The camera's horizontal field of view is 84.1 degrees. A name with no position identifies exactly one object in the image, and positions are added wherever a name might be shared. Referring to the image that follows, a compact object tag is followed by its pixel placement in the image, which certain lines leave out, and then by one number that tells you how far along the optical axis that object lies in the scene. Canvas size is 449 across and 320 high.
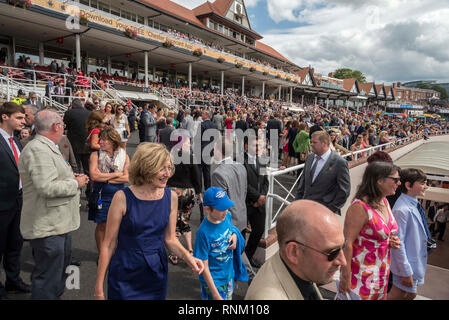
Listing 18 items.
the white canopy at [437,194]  3.40
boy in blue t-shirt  2.09
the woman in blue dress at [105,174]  2.96
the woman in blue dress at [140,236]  1.70
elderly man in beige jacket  2.07
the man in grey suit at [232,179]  2.71
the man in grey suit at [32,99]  8.58
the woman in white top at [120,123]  6.37
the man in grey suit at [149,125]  8.05
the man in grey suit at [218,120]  11.68
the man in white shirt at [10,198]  2.46
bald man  1.12
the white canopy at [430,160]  3.69
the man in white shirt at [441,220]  6.05
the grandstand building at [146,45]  16.17
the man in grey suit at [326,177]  3.36
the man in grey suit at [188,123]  8.73
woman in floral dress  2.09
